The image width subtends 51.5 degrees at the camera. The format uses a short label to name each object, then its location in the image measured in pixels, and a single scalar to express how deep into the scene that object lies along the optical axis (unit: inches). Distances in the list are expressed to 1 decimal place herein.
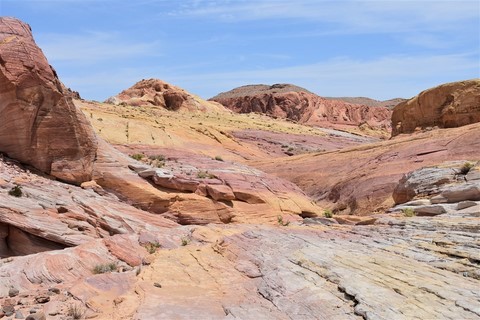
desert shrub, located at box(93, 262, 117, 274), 460.1
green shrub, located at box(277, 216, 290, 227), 789.2
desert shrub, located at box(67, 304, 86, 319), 344.5
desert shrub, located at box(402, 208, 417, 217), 647.1
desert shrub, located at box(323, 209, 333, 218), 862.4
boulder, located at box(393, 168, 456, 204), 755.4
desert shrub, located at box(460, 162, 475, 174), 755.2
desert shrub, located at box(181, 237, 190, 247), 593.6
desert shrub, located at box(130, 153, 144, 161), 917.2
